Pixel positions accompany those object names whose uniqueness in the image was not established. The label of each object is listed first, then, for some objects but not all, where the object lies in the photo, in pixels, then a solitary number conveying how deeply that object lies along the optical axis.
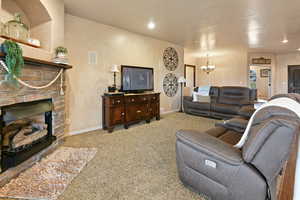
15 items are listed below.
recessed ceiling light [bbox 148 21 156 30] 3.04
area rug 1.26
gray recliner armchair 0.86
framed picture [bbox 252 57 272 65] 5.90
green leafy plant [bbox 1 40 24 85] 1.29
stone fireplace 1.44
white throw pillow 4.27
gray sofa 3.75
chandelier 6.01
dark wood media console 2.82
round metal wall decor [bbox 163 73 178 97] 4.48
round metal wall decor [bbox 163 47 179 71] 4.43
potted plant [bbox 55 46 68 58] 2.03
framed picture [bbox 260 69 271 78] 6.70
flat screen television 3.23
